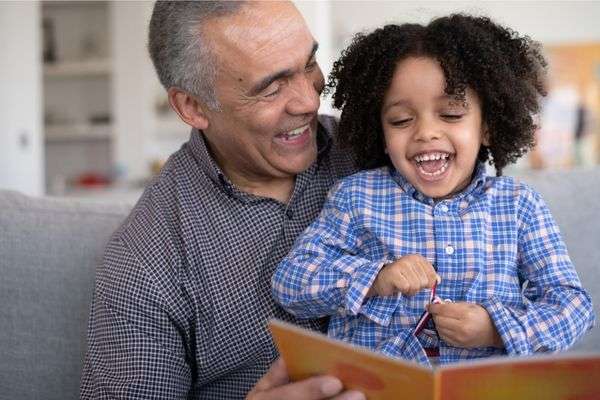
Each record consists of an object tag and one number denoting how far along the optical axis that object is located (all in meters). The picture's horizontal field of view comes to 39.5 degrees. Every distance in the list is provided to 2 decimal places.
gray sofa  1.89
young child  1.37
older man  1.58
